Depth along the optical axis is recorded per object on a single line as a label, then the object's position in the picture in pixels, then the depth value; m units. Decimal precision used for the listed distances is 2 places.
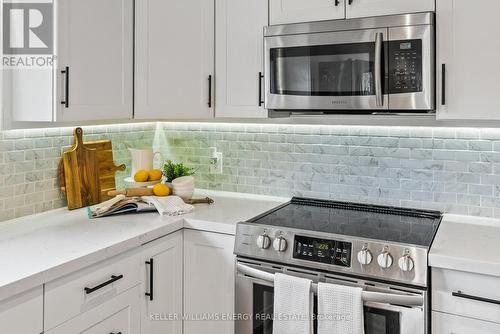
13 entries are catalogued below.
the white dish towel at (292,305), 1.77
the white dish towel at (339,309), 1.68
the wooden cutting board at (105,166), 2.43
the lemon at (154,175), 2.53
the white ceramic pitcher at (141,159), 2.57
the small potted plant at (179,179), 2.43
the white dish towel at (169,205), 2.15
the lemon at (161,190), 2.38
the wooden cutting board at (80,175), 2.25
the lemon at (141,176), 2.50
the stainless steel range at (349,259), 1.65
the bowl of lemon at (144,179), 2.50
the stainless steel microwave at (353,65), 1.89
